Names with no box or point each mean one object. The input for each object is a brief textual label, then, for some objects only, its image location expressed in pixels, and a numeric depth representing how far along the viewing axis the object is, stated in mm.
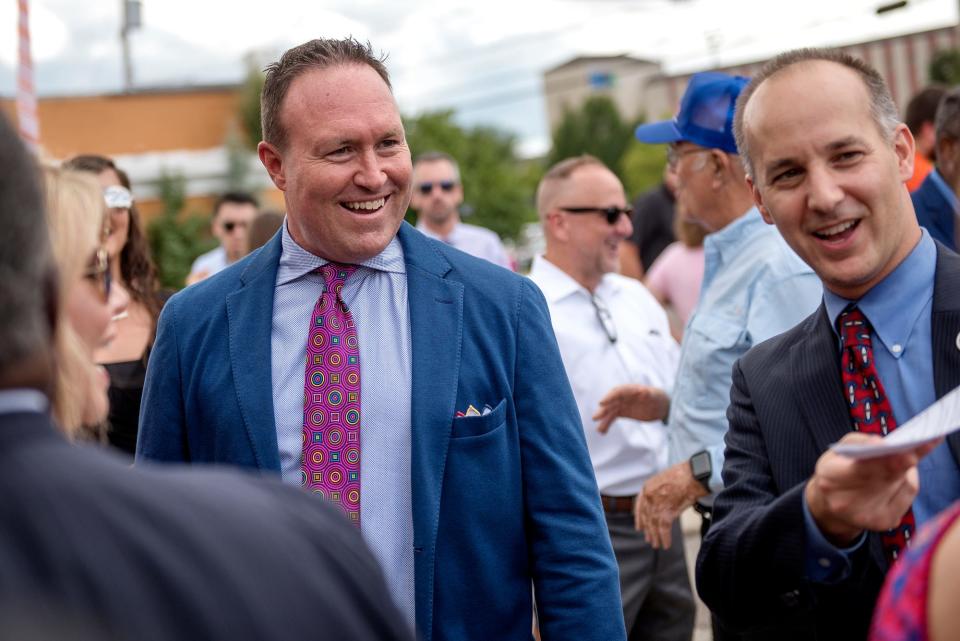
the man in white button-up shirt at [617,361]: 4762
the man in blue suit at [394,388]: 2646
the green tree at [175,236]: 32531
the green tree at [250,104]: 35281
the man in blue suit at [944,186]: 4160
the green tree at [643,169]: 58959
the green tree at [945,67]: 34531
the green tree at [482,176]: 42719
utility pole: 23672
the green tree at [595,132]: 73000
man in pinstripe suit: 2051
